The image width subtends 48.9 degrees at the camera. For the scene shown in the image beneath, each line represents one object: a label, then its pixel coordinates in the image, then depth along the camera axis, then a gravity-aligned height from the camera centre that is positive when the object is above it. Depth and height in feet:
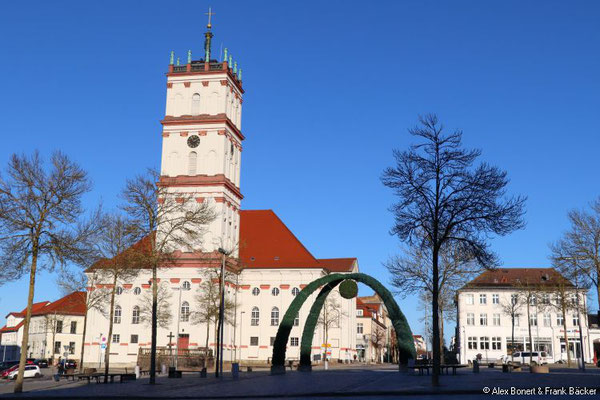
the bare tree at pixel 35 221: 93.56 +15.06
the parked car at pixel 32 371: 163.94 -10.60
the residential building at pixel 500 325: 277.03 +3.20
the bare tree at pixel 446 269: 154.87 +14.96
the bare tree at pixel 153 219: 119.96 +19.82
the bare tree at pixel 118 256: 129.80 +15.02
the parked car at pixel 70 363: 223.71 -13.18
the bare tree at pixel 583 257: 135.33 +15.58
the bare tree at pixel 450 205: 89.35 +17.26
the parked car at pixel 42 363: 247.09 -13.08
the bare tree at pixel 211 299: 187.32 +8.86
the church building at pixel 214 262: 238.89 +25.00
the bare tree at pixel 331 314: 237.86 +6.37
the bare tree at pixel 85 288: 160.97 +9.56
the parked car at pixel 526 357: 223.90 -8.20
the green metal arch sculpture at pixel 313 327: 138.72 +1.39
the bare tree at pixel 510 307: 227.73 +9.93
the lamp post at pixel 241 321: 253.03 +3.40
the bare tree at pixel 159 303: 222.48 +9.15
